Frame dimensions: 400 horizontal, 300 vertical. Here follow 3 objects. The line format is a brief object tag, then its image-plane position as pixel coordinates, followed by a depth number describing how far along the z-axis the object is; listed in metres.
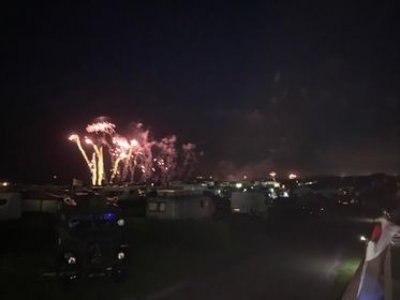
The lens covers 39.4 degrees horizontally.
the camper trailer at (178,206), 27.78
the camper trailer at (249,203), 38.91
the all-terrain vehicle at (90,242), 13.26
